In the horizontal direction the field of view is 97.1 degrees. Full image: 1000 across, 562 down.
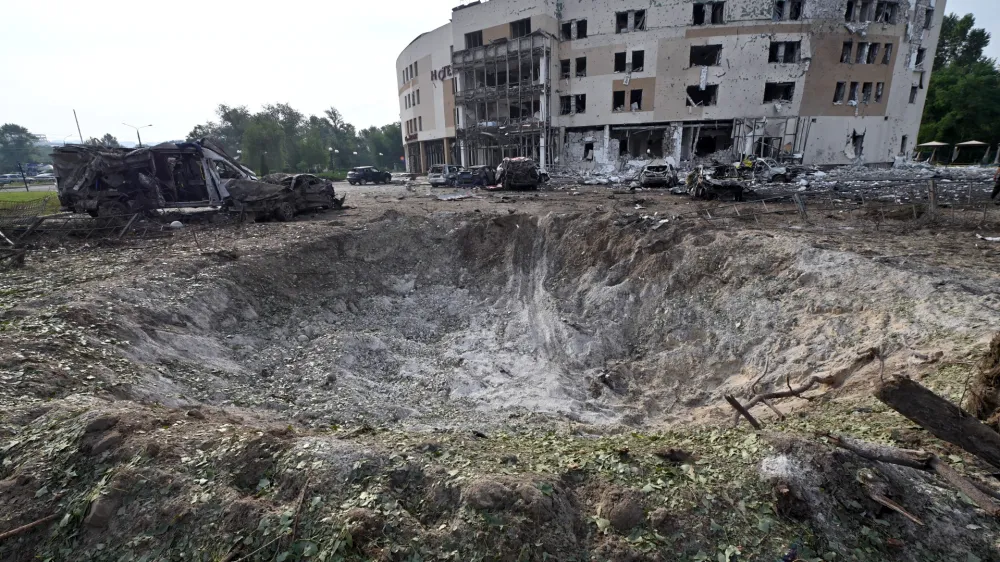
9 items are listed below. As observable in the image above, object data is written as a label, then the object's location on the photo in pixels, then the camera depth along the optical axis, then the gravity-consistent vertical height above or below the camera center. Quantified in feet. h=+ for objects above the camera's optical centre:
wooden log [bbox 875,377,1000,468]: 10.53 -5.96
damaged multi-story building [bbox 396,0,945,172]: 103.91 +22.28
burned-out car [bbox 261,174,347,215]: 52.39 -1.52
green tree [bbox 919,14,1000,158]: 140.26 +21.30
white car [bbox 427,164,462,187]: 95.19 -0.37
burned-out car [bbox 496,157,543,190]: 78.84 -0.44
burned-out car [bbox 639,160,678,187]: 76.23 -1.13
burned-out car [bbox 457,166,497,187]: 89.35 -0.83
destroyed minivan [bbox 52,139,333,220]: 44.93 -0.24
